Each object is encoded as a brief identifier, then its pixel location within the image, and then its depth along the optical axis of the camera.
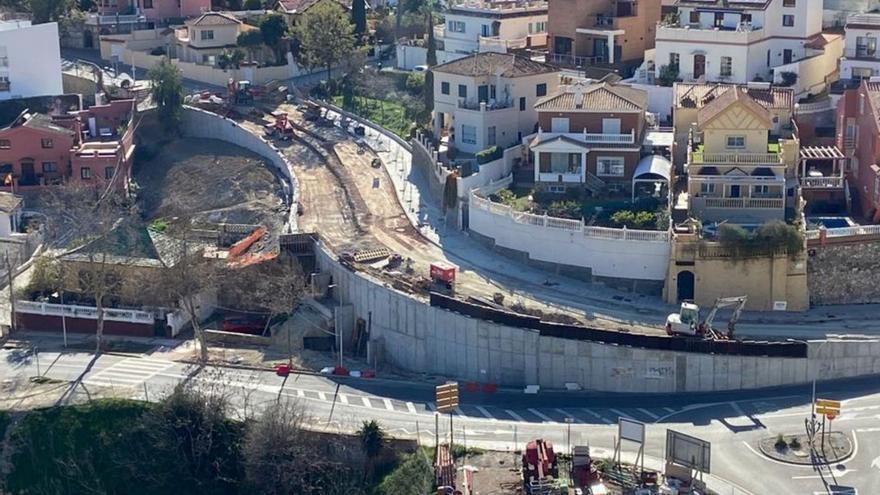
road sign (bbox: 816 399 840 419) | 62.22
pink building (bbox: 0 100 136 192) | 95.50
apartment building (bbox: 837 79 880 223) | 74.81
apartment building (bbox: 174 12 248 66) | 110.81
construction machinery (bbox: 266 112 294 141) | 97.31
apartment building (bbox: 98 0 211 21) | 118.31
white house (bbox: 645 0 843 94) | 87.62
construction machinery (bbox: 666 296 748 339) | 68.62
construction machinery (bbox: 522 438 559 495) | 60.28
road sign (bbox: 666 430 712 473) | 59.50
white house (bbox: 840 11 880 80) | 84.94
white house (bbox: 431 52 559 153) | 86.62
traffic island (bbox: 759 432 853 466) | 61.66
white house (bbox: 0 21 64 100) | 103.88
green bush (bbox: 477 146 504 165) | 83.25
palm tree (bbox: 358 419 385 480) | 65.94
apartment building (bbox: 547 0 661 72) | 95.31
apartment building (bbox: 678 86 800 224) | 75.75
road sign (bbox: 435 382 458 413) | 63.19
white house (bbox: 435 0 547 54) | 100.00
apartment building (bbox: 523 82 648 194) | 80.44
